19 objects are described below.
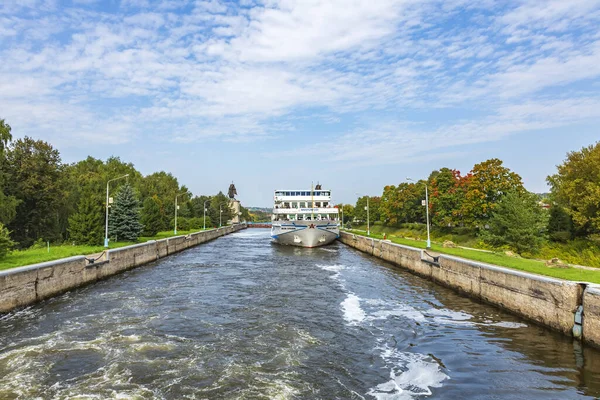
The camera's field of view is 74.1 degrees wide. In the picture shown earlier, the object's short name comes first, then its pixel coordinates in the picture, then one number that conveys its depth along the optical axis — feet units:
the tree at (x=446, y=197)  175.63
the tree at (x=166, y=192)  250.98
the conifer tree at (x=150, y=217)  172.76
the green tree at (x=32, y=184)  129.70
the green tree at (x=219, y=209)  402.11
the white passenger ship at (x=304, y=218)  175.52
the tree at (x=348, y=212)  453.95
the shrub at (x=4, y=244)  70.11
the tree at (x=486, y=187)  145.18
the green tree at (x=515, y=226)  85.65
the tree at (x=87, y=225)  114.21
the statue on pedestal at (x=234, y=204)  516.81
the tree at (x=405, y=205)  248.32
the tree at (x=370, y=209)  350.64
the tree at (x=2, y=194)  111.22
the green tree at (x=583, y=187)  99.45
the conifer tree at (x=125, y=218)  132.26
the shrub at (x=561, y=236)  118.62
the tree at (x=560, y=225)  120.37
